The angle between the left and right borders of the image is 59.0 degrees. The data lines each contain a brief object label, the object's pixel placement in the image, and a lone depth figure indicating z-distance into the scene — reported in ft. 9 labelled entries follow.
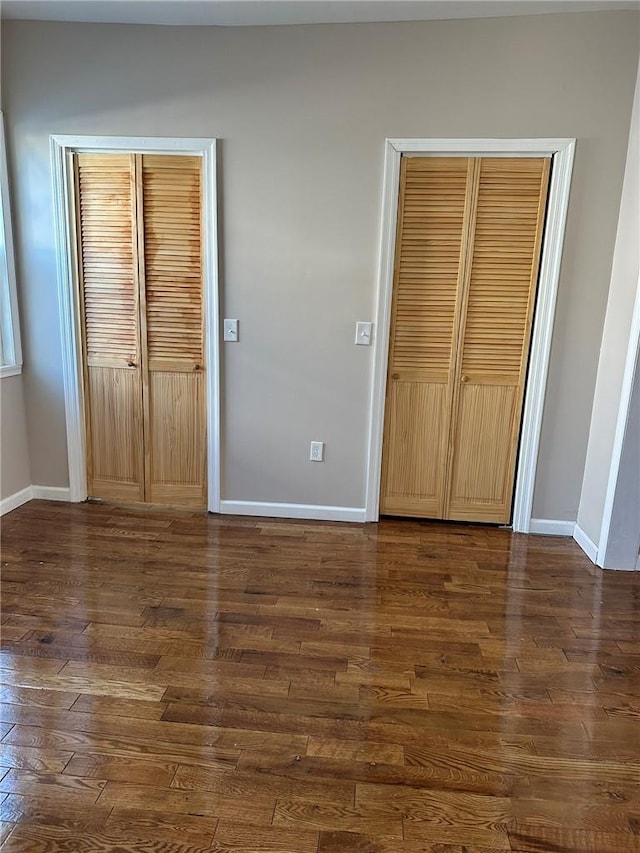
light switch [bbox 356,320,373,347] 10.35
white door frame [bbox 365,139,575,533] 9.50
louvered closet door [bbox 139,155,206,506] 10.28
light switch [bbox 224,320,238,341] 10.57
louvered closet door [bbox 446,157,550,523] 9.82
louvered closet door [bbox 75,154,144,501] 10.43
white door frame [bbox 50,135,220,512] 10.05
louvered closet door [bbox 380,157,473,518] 9.96
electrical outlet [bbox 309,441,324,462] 10.93
